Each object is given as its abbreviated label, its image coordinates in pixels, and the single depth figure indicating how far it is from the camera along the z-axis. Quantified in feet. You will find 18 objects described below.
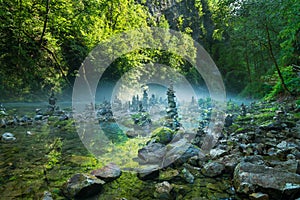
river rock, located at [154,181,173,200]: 8.92
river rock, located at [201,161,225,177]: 10.87
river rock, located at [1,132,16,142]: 18.40
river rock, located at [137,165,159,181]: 10.82
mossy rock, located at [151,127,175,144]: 16.66
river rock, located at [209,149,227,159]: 12.94
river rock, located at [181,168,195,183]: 10.38
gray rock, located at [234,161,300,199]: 7.74
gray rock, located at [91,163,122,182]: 10.55
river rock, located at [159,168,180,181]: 10.77
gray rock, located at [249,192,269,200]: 7.86
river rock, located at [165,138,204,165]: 12.74
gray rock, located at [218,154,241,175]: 10.96
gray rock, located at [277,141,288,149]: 12.93
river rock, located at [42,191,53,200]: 8.33
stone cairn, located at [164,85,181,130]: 28.32
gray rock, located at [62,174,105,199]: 8.77
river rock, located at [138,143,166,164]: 13.42
